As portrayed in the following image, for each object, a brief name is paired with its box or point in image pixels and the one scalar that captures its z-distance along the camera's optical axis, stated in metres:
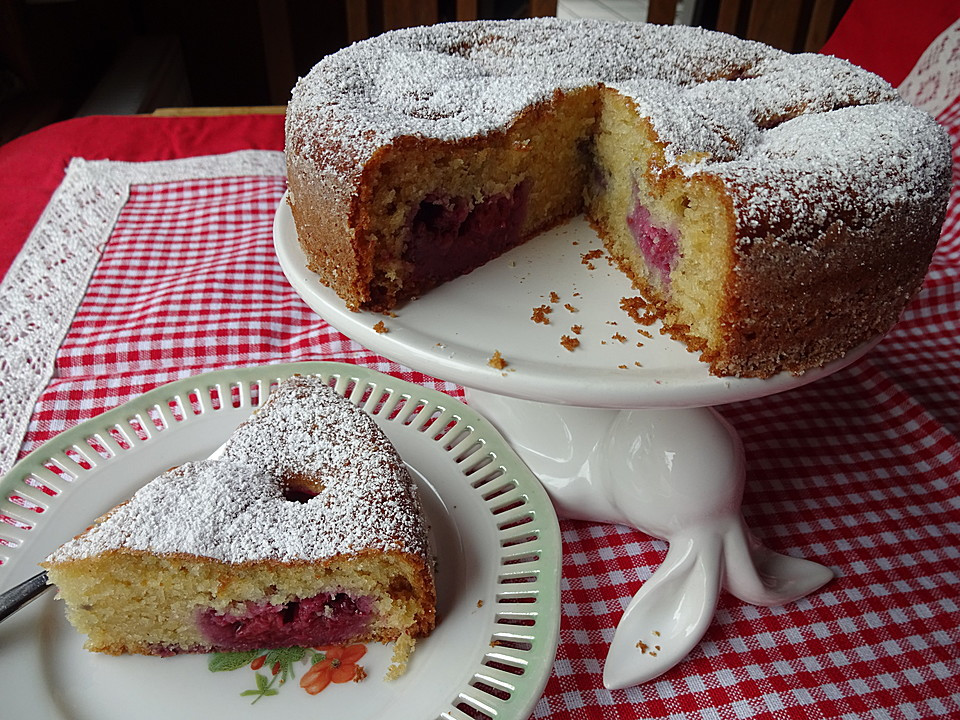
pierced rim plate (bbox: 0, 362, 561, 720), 0.27
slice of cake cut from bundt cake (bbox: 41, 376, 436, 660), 0.28
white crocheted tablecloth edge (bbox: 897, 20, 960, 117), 0.60
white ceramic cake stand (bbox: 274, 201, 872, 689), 0.29
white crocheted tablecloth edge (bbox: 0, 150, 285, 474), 0.44
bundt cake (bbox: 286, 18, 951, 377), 0.29
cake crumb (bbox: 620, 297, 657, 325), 0.33
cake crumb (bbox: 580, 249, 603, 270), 0.37
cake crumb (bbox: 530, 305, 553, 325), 0.32
